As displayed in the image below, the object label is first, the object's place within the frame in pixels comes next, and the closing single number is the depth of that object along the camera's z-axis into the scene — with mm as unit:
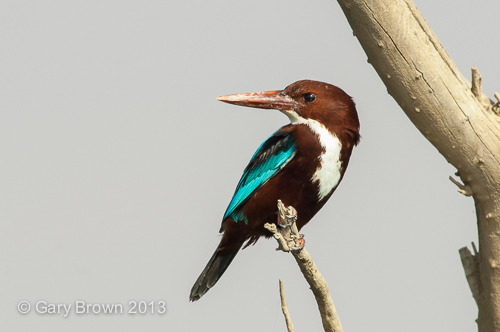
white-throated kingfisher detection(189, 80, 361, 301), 7824
